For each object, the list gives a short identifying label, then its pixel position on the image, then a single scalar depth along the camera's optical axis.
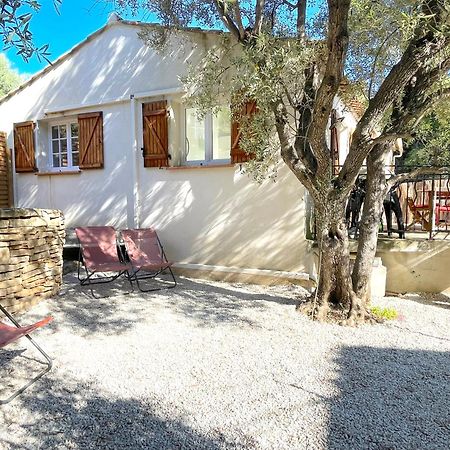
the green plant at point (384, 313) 4.72
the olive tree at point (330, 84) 3.76
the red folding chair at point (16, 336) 2.83
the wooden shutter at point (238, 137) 5.99
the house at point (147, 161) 6.30
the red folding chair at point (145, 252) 6.17
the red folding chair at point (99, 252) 5.86
